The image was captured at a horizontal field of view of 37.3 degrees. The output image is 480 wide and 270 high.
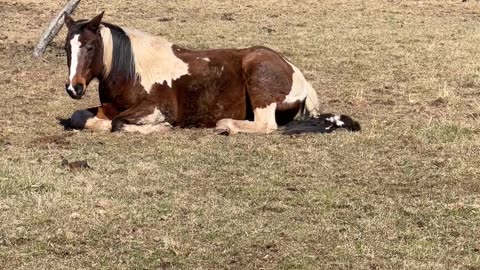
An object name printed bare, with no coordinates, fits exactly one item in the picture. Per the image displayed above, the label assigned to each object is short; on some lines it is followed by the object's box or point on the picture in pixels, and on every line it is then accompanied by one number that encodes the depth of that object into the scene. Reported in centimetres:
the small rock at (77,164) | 695
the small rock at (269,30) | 1758
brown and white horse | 855
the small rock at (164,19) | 1936
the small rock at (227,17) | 1955
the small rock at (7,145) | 776
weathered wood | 1334
